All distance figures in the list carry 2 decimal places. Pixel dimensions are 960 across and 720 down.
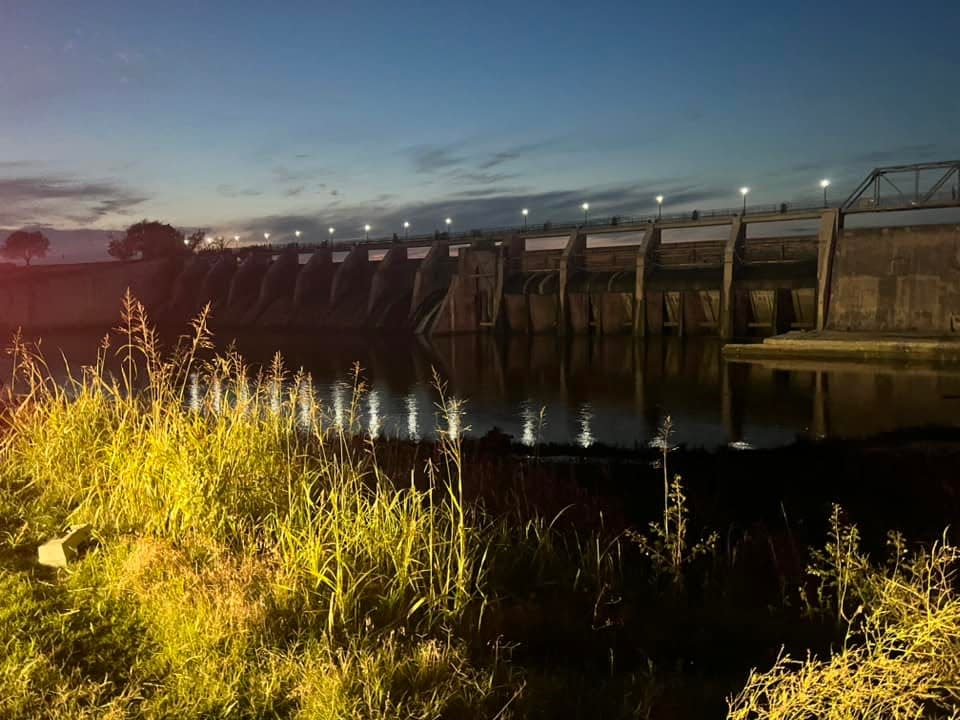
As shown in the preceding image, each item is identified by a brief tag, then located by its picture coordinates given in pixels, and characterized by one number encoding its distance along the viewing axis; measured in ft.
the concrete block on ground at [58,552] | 17.85
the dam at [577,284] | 132.98
